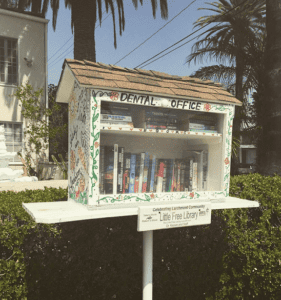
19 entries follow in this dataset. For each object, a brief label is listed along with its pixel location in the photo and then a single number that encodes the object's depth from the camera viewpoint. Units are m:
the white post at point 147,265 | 2.59
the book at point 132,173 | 2.55
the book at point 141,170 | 2.60
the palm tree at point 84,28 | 9.27
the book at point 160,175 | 2.71
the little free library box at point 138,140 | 2.22
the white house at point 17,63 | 11.34
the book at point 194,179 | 2.81
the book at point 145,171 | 2.62
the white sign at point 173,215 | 2.21
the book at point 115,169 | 2.44
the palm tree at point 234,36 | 13.56
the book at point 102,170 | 2.39
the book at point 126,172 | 2.51
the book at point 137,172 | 2.58
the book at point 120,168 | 2.47
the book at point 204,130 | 2.68
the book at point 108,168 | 2.42
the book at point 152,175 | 2.65
